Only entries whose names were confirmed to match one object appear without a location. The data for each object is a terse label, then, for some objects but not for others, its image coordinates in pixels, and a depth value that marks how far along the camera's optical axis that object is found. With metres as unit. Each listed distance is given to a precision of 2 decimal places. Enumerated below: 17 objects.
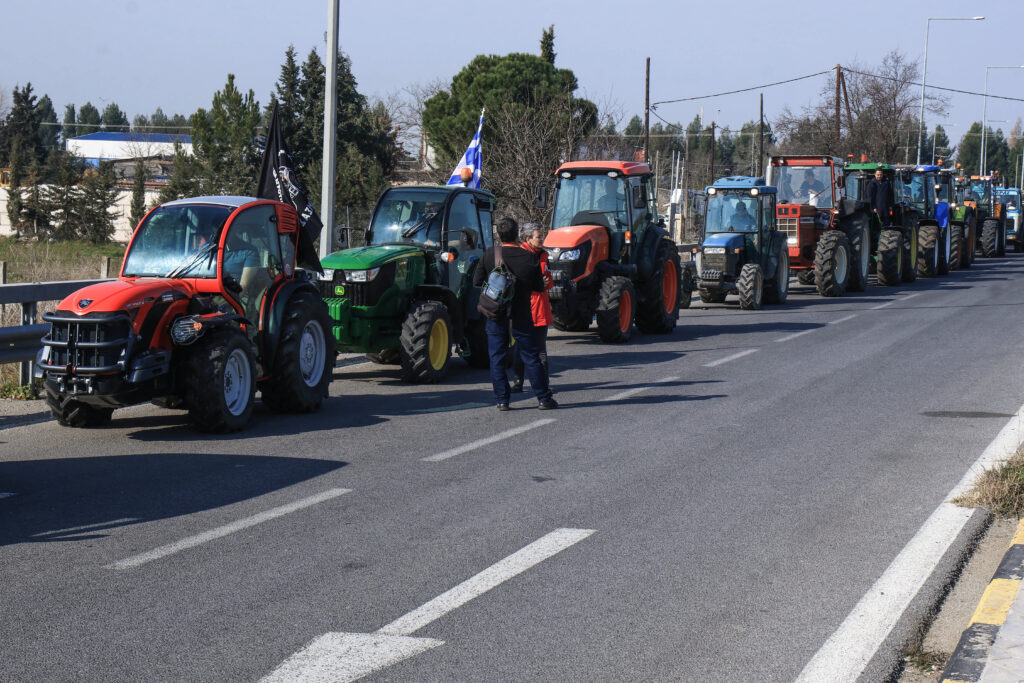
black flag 15.49
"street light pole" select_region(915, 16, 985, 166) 49.90
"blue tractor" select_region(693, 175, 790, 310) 23.02
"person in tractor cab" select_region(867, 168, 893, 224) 29.30
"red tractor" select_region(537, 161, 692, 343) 17.02
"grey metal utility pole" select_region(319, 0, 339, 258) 17.27
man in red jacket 11.77
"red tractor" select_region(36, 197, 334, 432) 9.51
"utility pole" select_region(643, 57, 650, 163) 41.95
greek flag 22.27
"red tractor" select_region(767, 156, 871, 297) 26.47
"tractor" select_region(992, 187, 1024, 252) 50.44
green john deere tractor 12.95
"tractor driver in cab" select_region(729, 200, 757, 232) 23.69
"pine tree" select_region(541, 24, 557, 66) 48.56
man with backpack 11.49
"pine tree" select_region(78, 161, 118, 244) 54.69
